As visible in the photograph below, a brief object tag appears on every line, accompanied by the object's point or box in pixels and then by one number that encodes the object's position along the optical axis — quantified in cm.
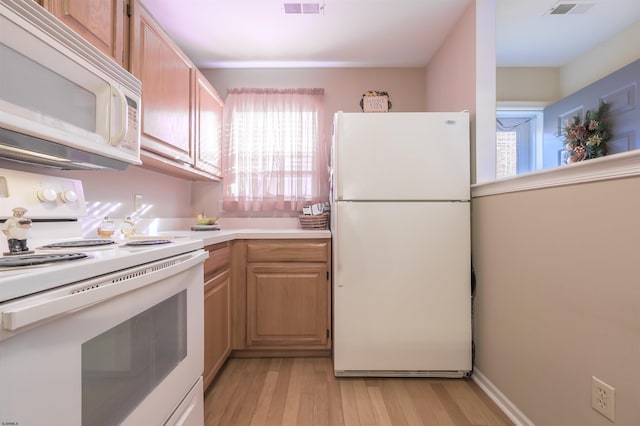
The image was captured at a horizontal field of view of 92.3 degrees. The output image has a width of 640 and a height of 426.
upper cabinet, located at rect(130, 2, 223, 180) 146
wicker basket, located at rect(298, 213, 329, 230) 257
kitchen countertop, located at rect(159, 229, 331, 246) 217
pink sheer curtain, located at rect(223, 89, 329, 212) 274
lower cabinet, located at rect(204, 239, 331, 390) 214
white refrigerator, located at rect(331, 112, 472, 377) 187
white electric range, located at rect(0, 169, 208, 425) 50
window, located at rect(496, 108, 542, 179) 281
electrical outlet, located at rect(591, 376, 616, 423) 103
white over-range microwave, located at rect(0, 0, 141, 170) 75
